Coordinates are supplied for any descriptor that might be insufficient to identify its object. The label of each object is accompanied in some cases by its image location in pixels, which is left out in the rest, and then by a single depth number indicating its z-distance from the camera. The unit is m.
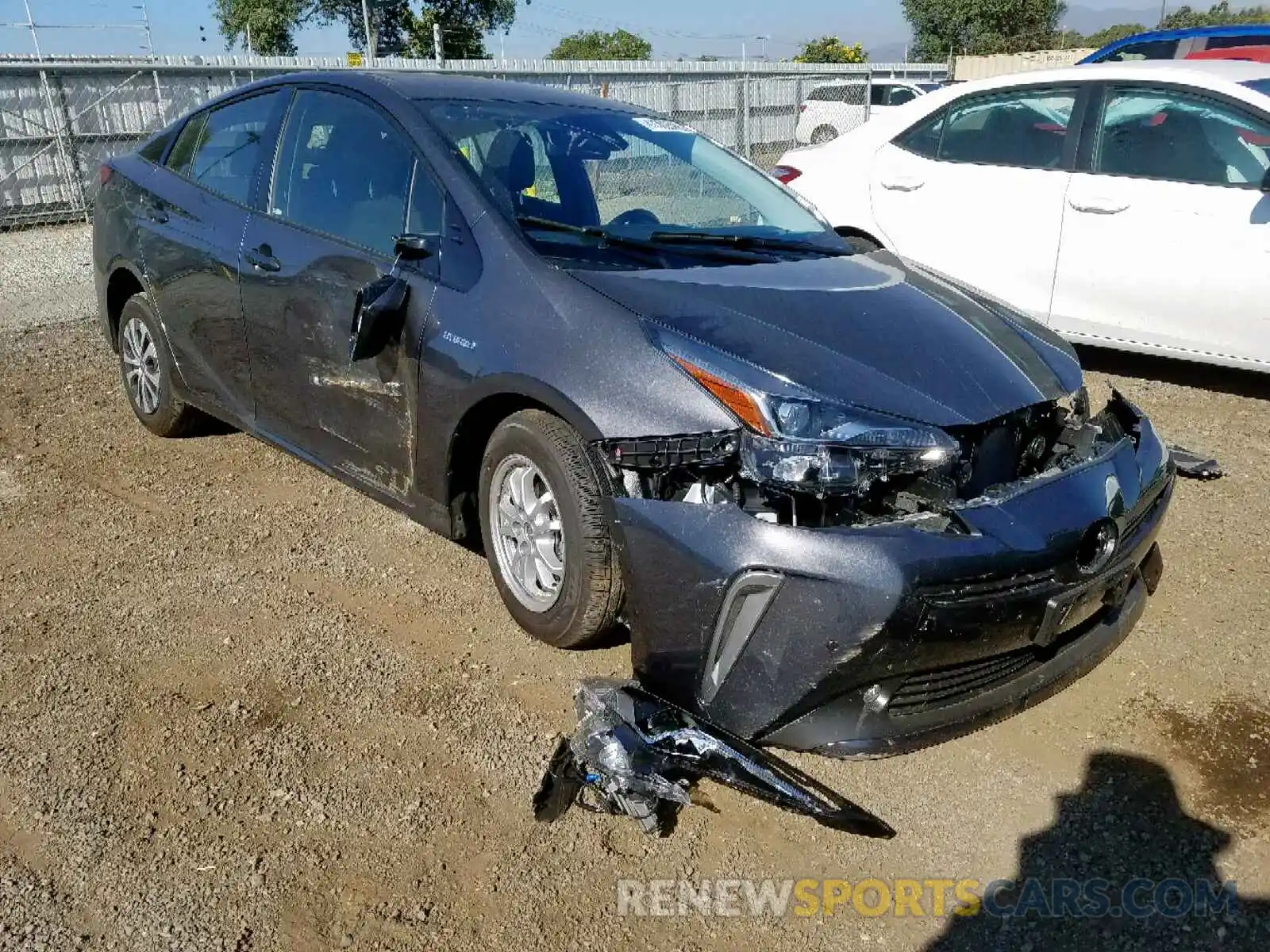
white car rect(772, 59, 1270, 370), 5.40
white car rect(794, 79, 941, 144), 17.70
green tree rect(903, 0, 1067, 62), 55.91
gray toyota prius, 2.55
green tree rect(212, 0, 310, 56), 47.09
